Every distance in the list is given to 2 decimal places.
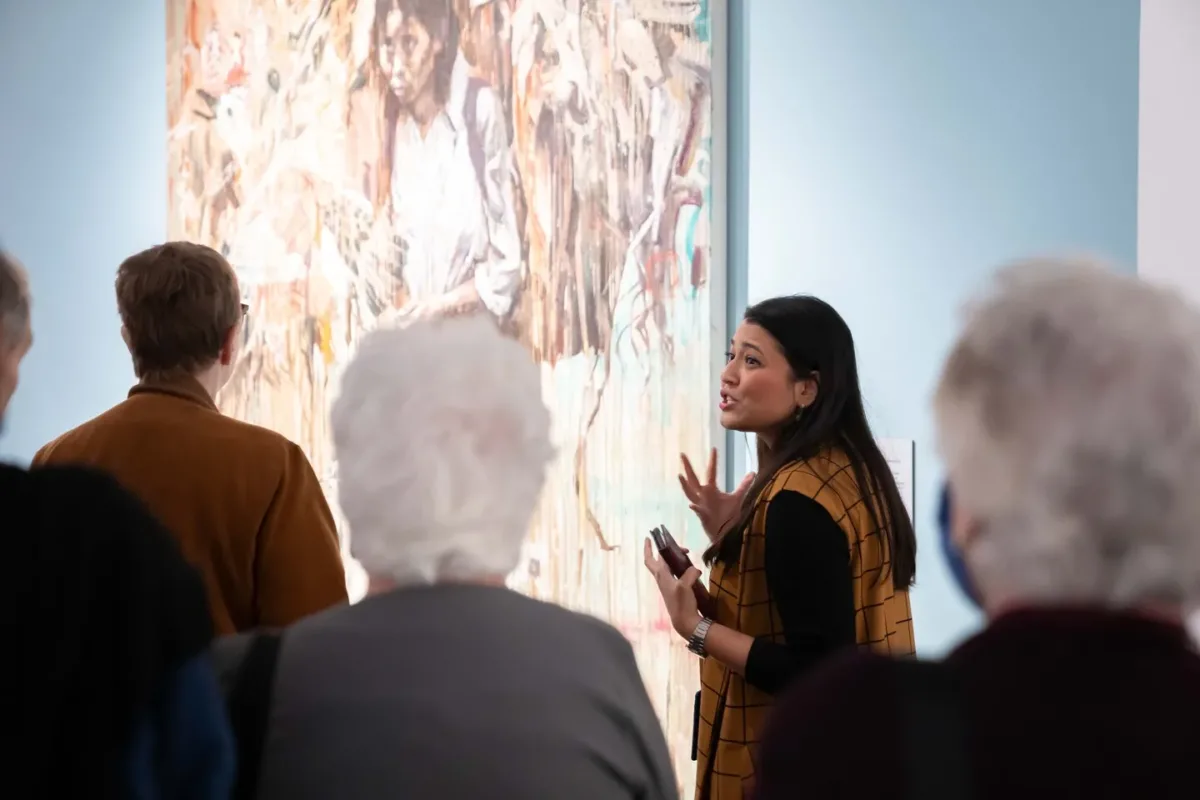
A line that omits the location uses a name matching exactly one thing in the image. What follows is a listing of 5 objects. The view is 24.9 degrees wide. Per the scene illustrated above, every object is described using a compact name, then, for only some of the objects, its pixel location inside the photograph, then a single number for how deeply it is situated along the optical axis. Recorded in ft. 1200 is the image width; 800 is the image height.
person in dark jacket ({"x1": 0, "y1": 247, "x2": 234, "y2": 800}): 8.81
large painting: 14.70
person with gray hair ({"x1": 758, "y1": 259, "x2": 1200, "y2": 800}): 8.10
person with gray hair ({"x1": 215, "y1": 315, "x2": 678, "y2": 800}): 9.19
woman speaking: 11.70
